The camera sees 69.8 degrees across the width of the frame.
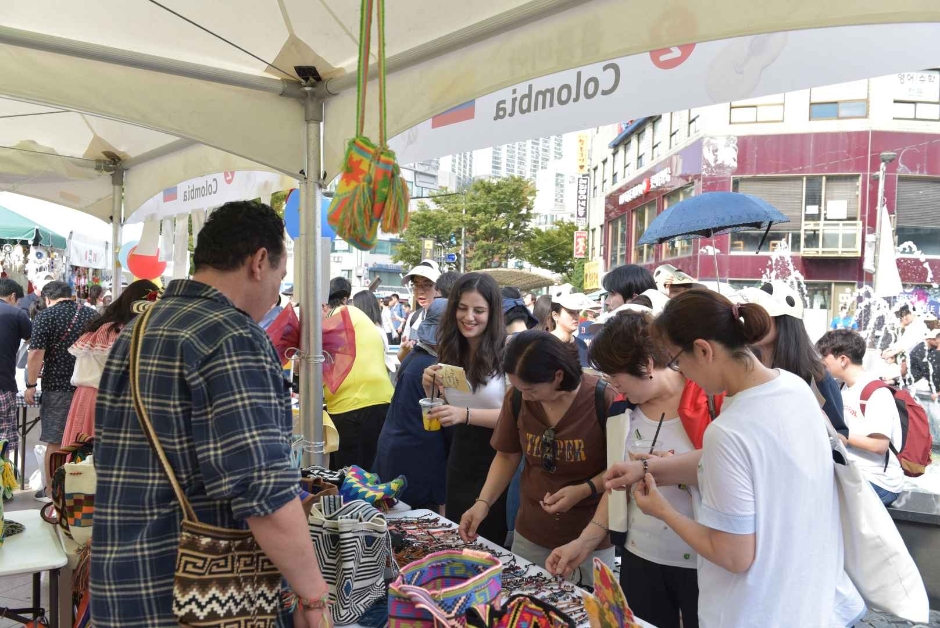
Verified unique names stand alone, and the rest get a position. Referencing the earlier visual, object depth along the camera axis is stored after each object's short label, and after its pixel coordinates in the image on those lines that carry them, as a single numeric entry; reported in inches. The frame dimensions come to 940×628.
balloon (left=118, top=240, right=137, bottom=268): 259.3
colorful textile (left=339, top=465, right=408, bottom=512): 90.5
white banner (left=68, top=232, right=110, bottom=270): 371.2
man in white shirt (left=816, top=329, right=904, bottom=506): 137.6
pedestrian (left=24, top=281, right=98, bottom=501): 202.2
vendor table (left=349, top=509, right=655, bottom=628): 82.7
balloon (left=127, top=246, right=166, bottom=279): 259.1
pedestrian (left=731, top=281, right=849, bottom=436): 103.0
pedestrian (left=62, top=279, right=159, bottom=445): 148.7
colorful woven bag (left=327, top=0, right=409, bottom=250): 83.4
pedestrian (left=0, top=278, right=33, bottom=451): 208.4
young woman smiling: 110.8
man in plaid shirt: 52.9
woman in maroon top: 85.0
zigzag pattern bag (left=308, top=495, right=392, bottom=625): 73.4
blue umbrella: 207.2
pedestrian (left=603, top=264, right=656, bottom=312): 181.2
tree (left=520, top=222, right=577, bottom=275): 1310.3
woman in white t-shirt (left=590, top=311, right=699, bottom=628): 78.6
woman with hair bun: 56.5
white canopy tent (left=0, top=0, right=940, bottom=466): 84.7
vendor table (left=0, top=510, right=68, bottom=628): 90.7
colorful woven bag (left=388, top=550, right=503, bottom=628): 64.2
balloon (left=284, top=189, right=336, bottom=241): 165.5
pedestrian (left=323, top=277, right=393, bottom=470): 160.1
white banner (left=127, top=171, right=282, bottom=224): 202.7
